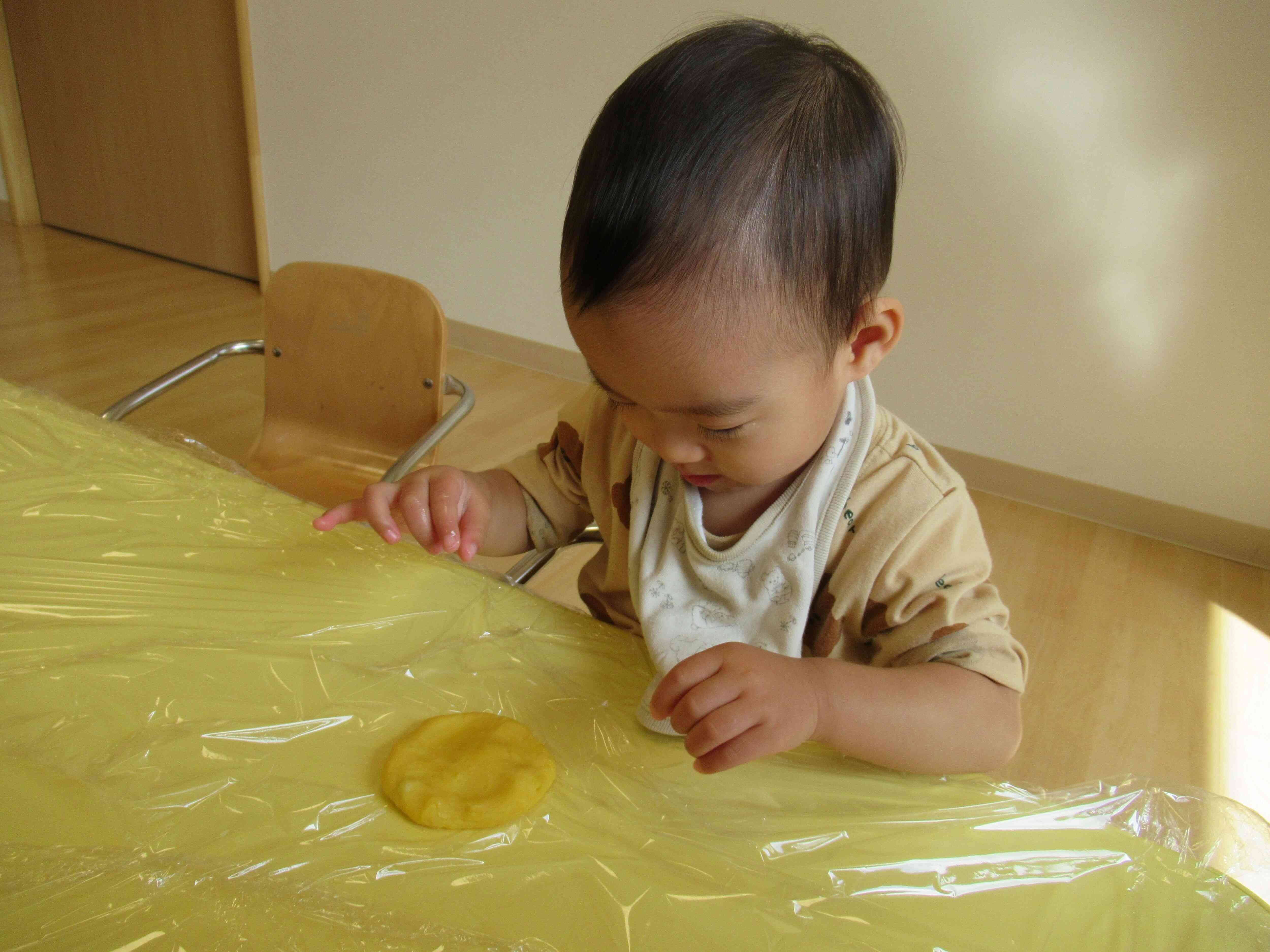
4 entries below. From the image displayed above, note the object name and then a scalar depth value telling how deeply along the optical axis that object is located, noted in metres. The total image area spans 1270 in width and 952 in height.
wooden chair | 1.22
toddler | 0.49
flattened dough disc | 0.50
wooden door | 3.19
